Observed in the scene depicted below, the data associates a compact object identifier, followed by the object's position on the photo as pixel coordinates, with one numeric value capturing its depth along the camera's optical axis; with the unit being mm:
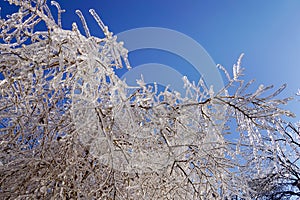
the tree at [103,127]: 2104
